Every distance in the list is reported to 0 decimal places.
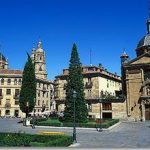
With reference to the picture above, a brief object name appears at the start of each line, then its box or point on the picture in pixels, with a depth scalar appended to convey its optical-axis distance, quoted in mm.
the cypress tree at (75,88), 30527
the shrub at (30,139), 13479
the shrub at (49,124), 27798
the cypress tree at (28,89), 36665
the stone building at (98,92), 39673
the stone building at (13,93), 52625
